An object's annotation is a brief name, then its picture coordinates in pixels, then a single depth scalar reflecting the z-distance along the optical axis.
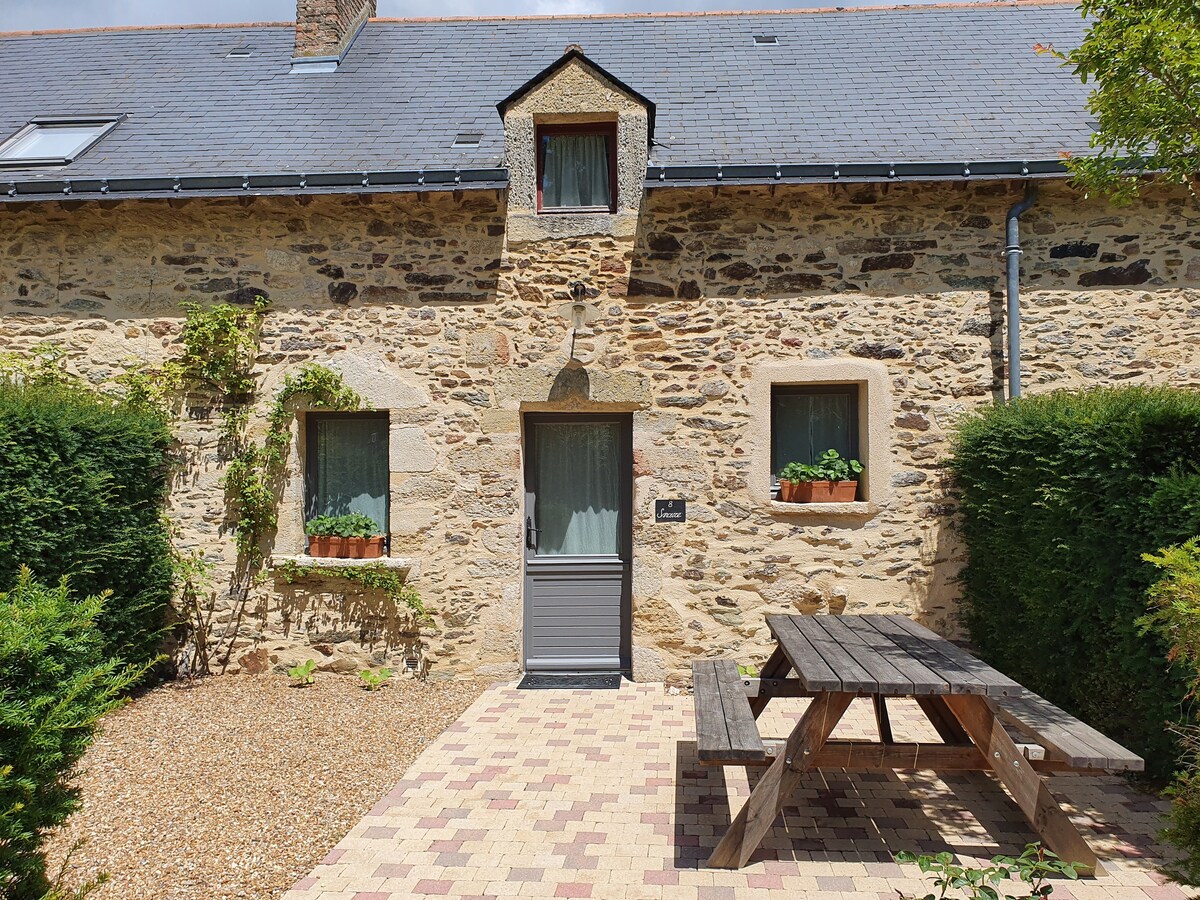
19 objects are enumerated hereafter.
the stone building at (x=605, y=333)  5.87
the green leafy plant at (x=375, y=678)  5.86
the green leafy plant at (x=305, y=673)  5.91
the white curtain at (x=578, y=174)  6.22
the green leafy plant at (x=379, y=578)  5.93
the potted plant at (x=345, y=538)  6.03
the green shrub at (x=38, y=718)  2.15
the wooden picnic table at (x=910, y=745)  3.12
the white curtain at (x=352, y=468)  6.28
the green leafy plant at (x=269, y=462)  5.99
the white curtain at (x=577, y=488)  6.25
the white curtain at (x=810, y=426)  6.16
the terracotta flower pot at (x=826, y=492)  5.90
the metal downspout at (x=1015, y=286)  5.78
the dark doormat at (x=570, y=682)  5.86
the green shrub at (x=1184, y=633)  2.45
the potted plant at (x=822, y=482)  5.91
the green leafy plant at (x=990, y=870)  2.09
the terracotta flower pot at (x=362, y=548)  6.02
